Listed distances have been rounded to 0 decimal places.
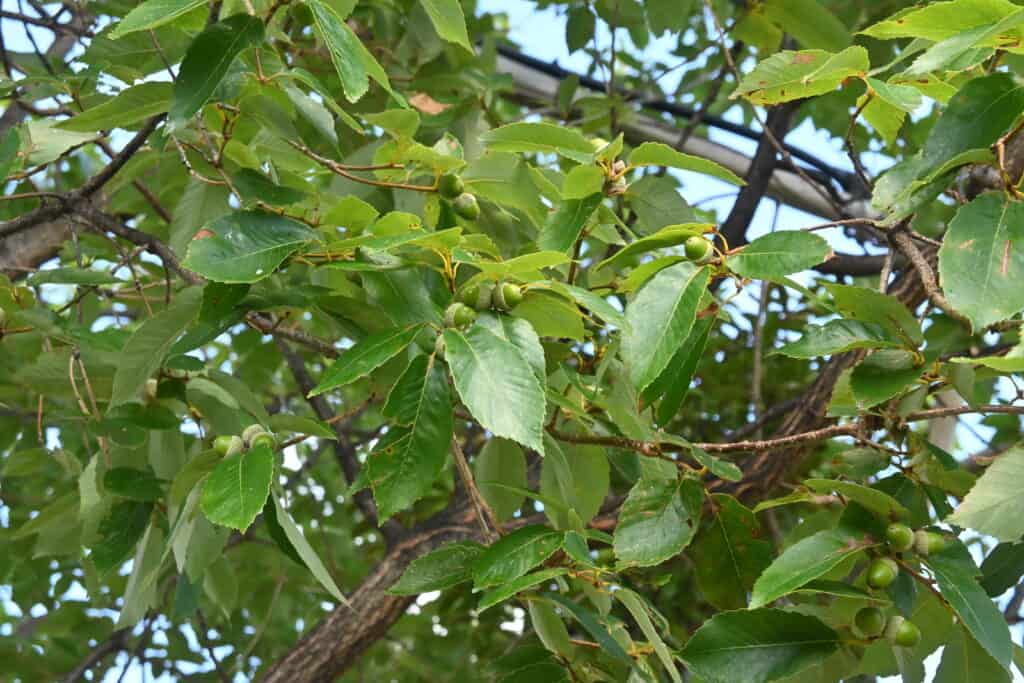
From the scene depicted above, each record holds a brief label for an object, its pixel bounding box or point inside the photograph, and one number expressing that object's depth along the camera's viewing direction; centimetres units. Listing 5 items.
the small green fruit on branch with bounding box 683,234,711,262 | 144
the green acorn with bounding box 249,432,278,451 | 149
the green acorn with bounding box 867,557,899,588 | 149
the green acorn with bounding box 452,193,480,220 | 161
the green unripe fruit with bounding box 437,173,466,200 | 160
